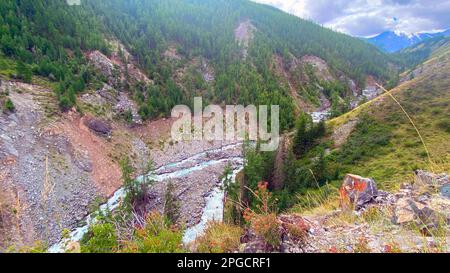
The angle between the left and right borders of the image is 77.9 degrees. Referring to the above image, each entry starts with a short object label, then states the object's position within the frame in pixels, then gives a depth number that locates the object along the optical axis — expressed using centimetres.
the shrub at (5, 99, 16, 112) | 4088
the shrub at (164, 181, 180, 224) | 2987
